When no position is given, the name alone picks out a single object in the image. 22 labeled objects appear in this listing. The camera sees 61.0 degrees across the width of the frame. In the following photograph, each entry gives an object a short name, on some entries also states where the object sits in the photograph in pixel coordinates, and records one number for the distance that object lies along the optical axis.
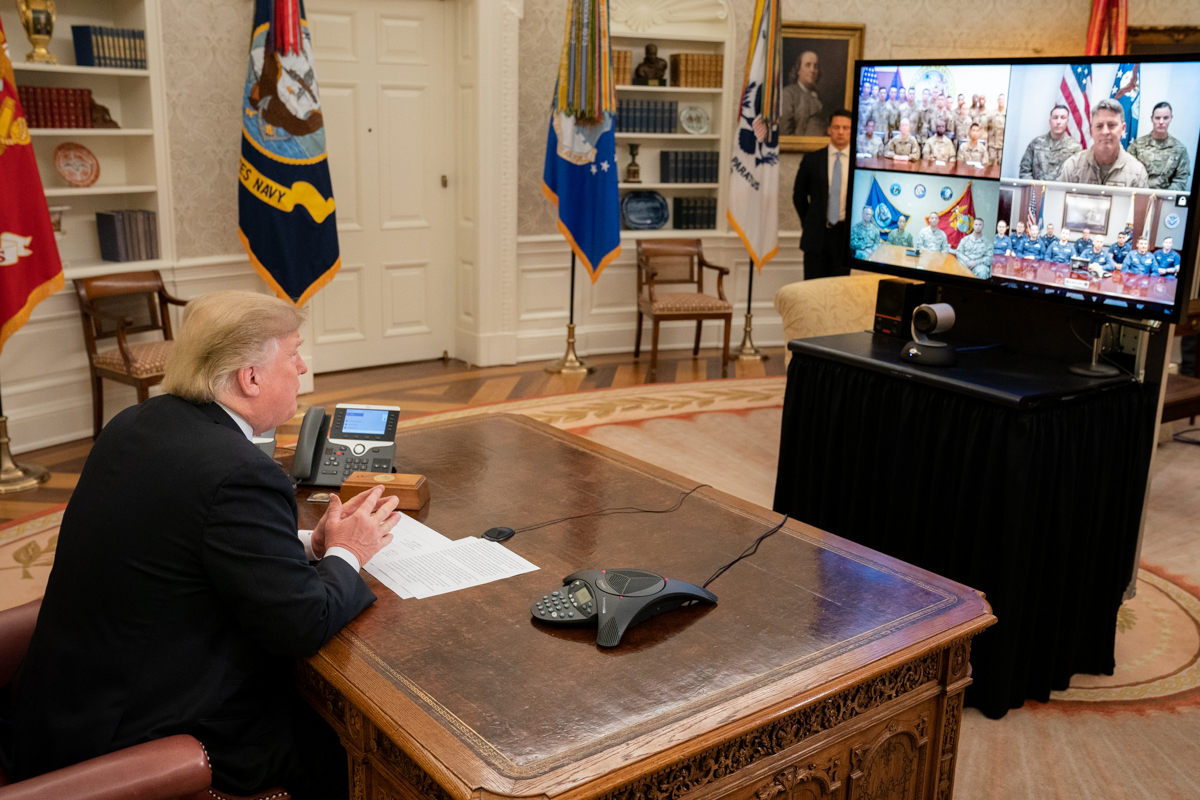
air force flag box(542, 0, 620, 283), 6.30
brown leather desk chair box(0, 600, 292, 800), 1.49
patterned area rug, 3.28
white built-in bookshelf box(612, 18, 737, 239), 7.30
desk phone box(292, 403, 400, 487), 2.52
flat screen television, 2.96
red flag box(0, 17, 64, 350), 4.38
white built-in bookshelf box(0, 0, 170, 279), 5.24
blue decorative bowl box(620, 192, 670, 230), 7.56
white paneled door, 6.50
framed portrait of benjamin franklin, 7.59
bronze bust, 7.22
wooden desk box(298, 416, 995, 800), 1.48
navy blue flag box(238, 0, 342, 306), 5.52
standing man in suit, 6.95
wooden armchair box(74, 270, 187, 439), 5.00
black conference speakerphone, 1.79
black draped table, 2.99
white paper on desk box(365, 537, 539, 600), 1.98
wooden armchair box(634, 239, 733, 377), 6.82
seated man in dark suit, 1.68
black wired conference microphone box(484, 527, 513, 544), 2.21
